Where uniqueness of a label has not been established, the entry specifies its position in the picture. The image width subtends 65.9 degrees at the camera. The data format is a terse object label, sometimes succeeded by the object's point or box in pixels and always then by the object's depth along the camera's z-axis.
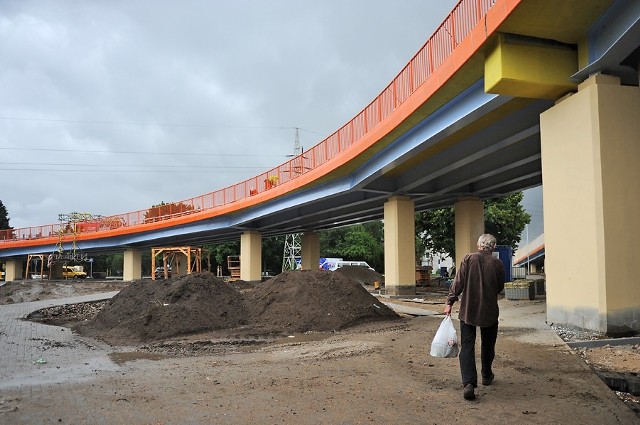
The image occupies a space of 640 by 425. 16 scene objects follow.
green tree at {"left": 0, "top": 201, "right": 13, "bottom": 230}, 82.68
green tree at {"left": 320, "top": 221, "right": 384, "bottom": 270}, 67.38
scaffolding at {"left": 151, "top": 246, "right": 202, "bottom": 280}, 35.50
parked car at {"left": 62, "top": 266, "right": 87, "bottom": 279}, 57.98
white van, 42.76
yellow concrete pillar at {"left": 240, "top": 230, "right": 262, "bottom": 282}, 36.78
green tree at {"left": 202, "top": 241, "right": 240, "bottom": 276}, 63.28
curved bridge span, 8.23
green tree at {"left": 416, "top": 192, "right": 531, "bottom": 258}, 33.94
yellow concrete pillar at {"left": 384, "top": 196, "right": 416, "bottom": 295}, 21.94
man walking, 5.22
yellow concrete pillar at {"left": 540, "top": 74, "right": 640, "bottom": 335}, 8.22
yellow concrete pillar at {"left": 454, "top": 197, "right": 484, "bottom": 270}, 23.30
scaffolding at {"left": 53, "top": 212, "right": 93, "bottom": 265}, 44.92
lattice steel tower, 59.28
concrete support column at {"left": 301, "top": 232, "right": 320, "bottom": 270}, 40.25
